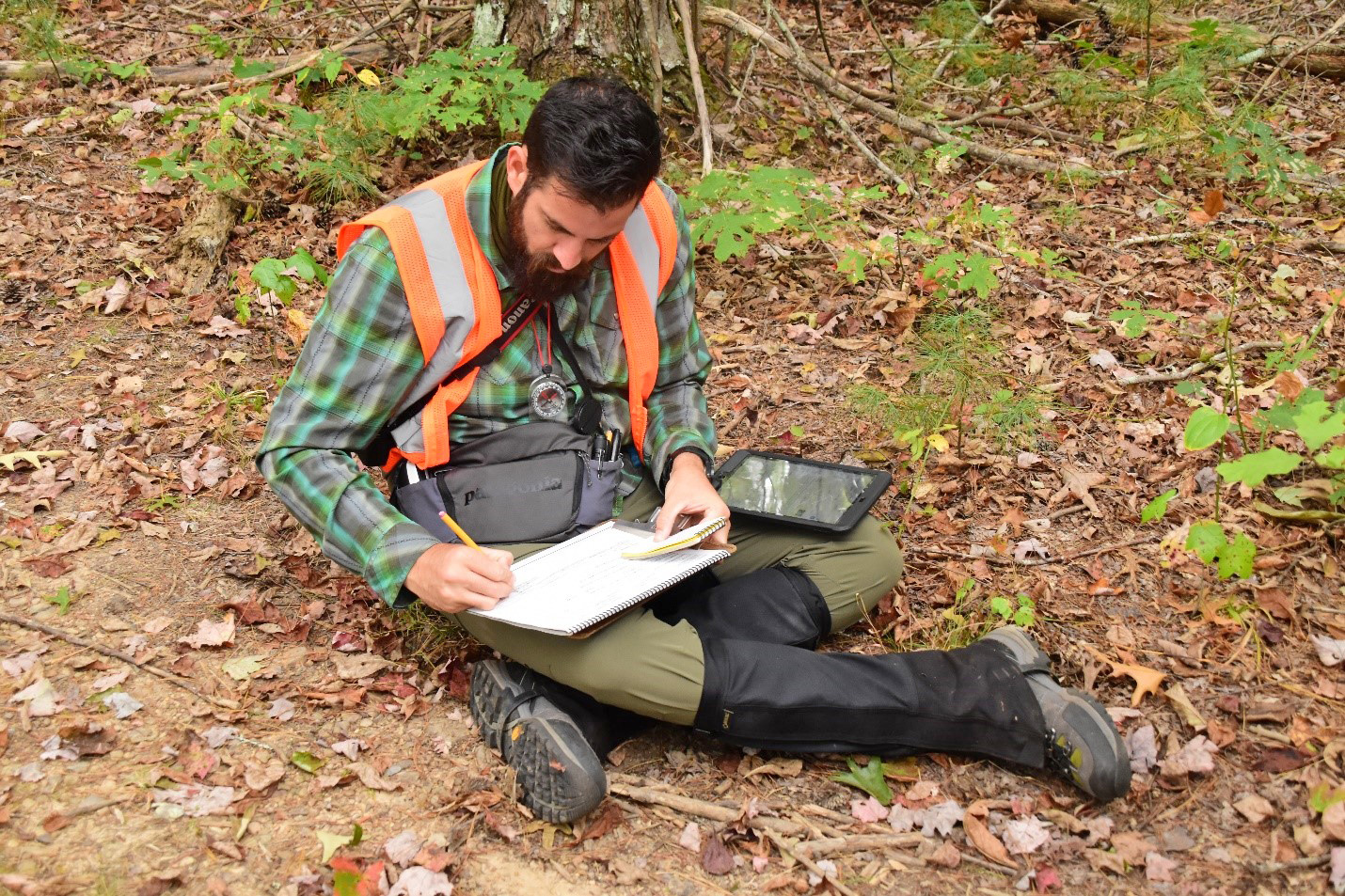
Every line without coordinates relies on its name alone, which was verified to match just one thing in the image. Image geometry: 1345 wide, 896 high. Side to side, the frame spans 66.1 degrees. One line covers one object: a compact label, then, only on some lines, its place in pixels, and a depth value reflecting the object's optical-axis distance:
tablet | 3.39
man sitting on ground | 2.70
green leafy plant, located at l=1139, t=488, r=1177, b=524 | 3.10
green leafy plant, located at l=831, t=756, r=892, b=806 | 2.89
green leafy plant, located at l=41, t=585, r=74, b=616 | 3.33
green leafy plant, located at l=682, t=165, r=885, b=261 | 4.64
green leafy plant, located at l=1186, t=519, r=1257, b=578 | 2.98
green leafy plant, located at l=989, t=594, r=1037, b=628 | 3.35
